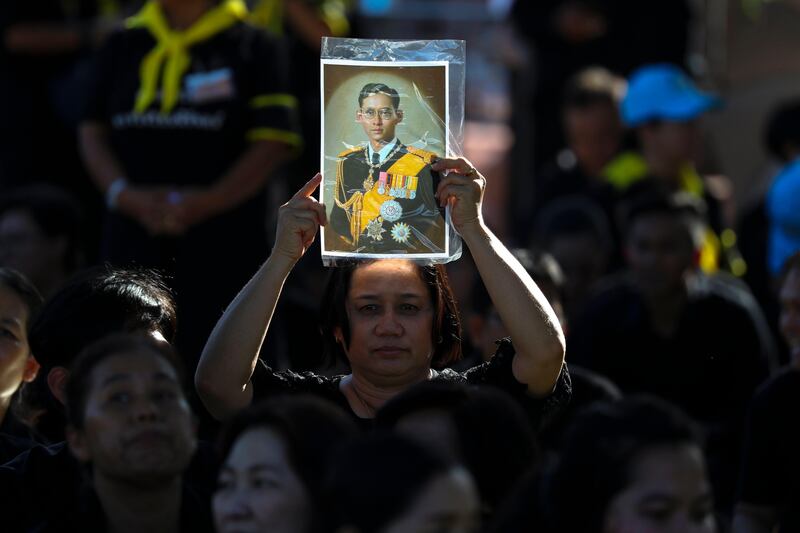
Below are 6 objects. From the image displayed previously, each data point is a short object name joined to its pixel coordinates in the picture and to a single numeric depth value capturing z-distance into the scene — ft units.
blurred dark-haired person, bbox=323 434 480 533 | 20.38
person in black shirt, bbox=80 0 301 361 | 41.09
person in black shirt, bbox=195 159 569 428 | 28.22
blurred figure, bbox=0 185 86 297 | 43.75
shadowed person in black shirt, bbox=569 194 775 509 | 42.06
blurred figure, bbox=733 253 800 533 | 30.78
